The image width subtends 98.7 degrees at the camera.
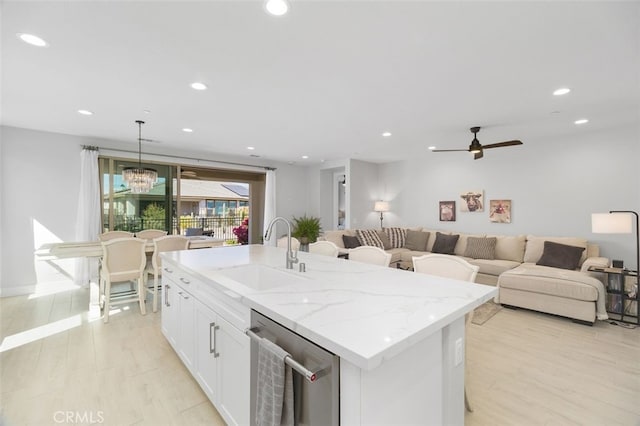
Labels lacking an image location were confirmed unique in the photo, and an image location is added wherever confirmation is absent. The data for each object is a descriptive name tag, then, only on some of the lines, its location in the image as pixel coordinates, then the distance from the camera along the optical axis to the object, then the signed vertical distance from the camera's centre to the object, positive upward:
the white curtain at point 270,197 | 6.94 +0.43
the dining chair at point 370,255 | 2.43 -0.39
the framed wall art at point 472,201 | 5.52 +0.26
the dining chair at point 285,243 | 2.71 -0.32
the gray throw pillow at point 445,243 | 5.49 -0.60
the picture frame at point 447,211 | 5.92 +0.07
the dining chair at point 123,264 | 3.30 -0.63
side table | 3.34 -0.98
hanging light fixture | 3.98 +0.52
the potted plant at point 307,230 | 7.05 -0.43
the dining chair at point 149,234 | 4.73 -0.36
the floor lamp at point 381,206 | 6.72 +0.19
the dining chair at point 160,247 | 3.64 -0.46
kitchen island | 0.92 -0.45
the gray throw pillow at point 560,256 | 4.00 -0.62
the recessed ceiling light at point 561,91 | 2.73 +1.24
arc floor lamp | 3.26 -0.11
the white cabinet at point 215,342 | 1.41 -0.80
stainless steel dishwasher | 0.92 -0.55
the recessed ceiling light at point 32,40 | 1.91 +1.24
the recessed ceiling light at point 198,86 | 2.68 +1.27
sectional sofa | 3.29 -0.77
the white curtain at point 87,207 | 4.63 +0.11
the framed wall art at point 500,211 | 5.15 +0.06
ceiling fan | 3.84 +0.95
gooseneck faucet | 1.97 -0.31
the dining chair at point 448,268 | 1.87 -0.39
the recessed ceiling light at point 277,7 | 1.59 +1.23
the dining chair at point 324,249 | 2.76 -0.36
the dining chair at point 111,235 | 4.42 -0.35
